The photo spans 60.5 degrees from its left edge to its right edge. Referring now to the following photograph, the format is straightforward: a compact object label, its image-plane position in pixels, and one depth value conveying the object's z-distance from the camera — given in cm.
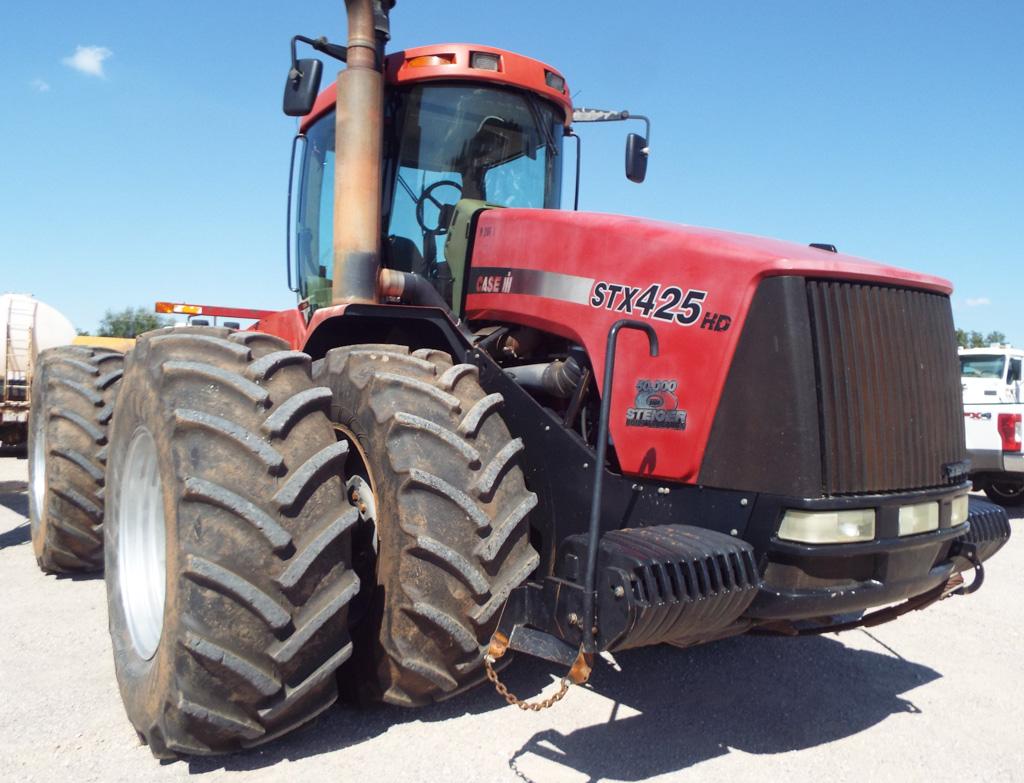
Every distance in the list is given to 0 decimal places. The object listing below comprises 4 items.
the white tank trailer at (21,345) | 787
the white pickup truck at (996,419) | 1020
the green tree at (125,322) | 5891
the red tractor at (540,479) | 263
